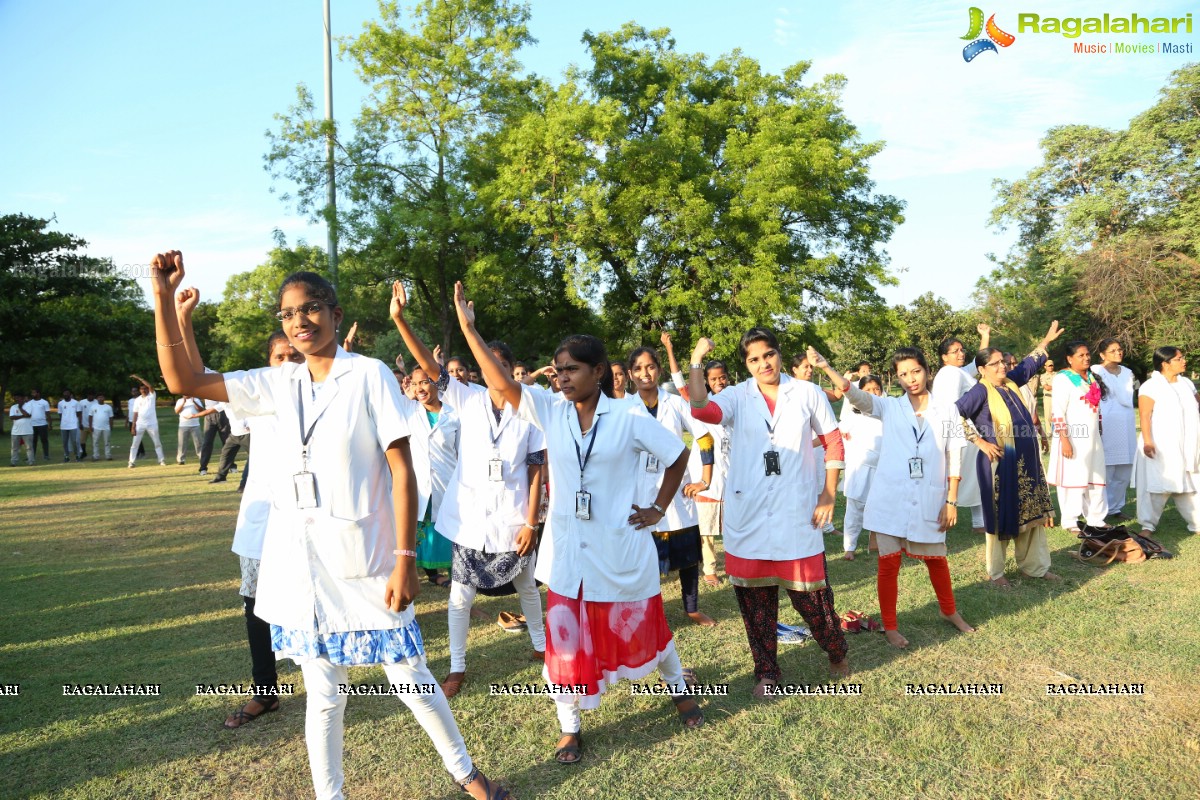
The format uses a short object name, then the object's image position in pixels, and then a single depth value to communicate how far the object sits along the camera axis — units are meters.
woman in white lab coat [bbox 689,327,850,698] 4.39
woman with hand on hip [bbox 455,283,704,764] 3.59
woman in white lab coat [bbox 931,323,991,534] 7.04
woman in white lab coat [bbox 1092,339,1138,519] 8.85
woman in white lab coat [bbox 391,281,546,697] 4.51
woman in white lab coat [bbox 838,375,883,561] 7.80
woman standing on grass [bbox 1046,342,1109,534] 7.96
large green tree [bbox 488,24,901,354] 21.66
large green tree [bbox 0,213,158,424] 26.30
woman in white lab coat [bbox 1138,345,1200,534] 8.00
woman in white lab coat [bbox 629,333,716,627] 5.48
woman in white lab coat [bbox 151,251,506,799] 2.82
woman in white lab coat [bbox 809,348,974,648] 5.23
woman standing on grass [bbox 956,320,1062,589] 6.30
